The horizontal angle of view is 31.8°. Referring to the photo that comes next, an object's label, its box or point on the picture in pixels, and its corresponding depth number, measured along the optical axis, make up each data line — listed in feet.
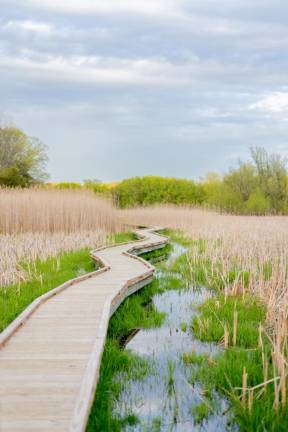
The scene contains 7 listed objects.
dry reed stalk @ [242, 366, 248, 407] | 10.83
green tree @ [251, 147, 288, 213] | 84.89
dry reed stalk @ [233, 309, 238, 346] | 15.30
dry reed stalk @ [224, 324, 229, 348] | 14.63
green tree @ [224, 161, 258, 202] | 86.74
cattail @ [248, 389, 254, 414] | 10.68
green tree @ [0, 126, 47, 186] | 112.37
